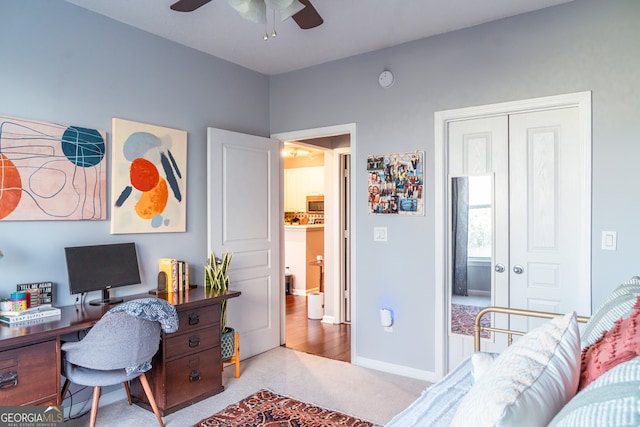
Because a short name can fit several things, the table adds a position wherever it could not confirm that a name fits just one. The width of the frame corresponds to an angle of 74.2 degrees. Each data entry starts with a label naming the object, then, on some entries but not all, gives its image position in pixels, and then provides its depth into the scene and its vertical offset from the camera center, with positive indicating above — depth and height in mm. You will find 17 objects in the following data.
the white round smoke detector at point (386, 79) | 3631 +1133
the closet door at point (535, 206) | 2920 +26
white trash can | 5535 -1252
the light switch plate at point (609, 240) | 2742 -201
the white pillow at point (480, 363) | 1486 -557
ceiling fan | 2158 +1063
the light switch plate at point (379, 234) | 3697 -211
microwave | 7828 +116
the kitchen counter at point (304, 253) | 6883 -704
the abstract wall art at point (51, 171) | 2561 +258
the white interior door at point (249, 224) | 3736 -130
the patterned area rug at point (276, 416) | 2715 -1373
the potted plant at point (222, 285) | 3461 -617
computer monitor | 2740 -389
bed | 751 -400
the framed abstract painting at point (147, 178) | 3102 +253
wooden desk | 2105 -733
